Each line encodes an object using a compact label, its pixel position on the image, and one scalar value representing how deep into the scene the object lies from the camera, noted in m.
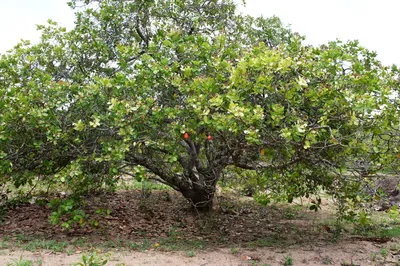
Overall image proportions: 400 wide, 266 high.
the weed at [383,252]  5.57
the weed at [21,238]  6.12
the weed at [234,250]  5.59
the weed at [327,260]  5.22
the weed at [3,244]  5.60
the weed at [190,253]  5.39
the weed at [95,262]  3.80
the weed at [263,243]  6.15
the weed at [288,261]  5.07
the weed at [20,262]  4.37
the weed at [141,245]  5.79
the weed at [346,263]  5.17
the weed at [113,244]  5.89
